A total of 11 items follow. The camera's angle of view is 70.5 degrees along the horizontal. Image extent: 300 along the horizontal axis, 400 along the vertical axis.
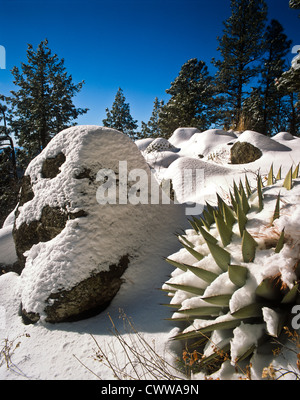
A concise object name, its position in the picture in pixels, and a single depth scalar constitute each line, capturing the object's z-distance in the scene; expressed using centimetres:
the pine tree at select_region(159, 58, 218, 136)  1778
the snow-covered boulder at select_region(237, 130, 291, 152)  632
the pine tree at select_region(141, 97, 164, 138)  2755
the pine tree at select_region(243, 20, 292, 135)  1591
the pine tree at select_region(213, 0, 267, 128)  1480
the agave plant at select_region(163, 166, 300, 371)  128
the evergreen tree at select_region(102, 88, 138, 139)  3020
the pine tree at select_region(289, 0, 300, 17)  436
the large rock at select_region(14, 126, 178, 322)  235
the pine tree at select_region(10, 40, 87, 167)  1661
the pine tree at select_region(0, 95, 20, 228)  1218
